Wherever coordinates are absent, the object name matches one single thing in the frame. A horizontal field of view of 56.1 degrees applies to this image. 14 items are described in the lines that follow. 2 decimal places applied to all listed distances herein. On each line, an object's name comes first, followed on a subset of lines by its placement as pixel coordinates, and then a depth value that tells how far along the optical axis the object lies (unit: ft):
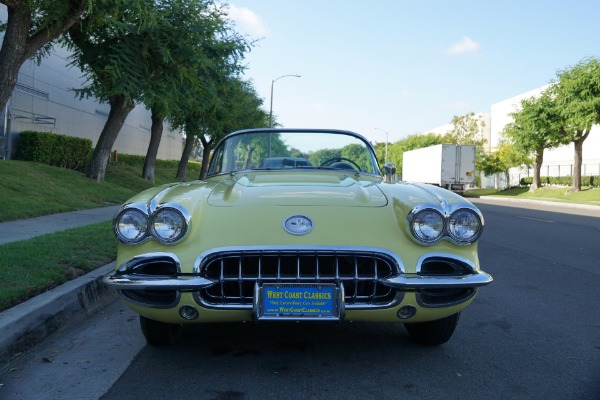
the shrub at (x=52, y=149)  65.77
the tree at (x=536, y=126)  114.01
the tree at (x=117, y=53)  46.75
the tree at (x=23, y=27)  34.99
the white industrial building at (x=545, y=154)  144.25
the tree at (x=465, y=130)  175.32
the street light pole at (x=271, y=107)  124.60
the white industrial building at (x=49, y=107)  67.31
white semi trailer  117.08
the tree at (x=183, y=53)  49.88
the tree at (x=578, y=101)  97.14
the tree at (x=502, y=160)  148.82
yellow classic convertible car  9.79
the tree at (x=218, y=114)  65.46
